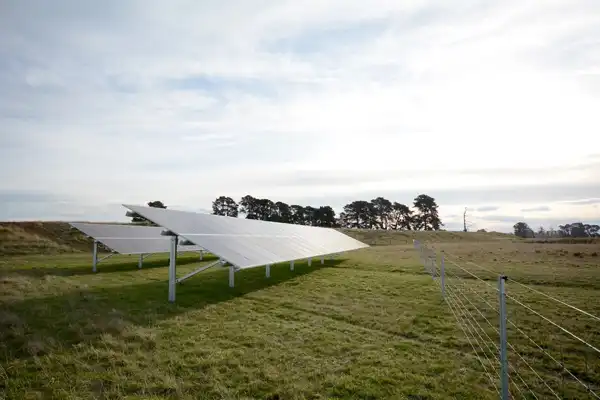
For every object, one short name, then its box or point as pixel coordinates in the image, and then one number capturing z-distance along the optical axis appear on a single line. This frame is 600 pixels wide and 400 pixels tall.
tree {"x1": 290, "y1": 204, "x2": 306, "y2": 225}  92.07
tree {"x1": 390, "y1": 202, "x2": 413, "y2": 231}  104.25
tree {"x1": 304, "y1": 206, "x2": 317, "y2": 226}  91.75
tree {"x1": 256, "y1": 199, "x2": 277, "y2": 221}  94.19
